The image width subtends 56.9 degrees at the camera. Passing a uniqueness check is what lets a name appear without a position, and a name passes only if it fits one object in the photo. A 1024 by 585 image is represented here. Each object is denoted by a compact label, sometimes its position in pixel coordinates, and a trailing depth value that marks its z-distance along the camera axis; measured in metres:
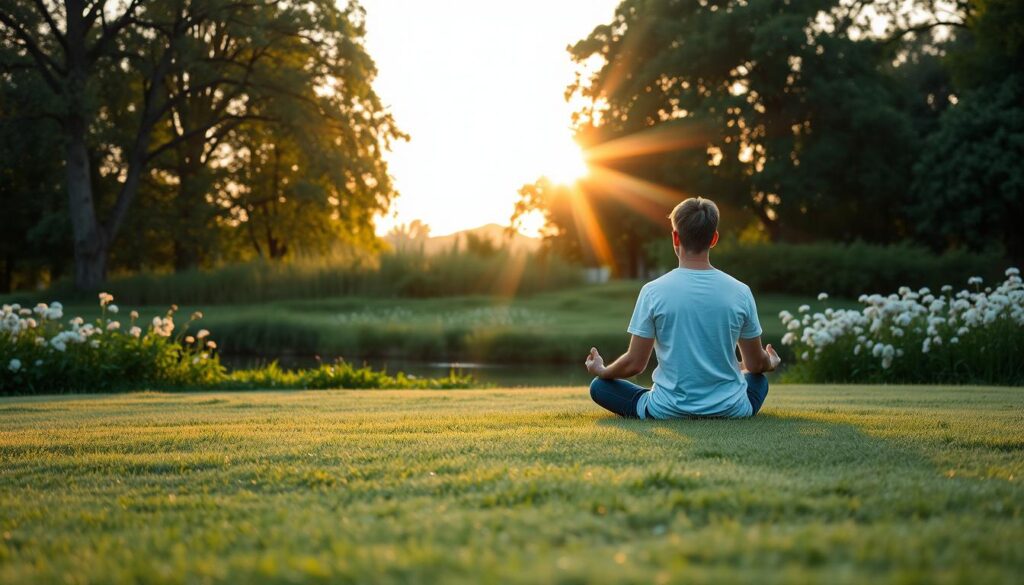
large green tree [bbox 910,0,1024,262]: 30.25
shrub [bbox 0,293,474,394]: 11.65
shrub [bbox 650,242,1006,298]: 28.86
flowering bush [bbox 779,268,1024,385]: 11.13
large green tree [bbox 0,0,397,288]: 27.41
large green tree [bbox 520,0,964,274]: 32.62
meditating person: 5.23
